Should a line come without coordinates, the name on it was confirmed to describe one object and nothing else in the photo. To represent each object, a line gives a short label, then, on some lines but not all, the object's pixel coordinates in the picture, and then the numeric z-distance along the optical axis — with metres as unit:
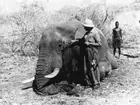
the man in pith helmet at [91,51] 7.41
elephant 7.25
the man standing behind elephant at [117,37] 11.12
